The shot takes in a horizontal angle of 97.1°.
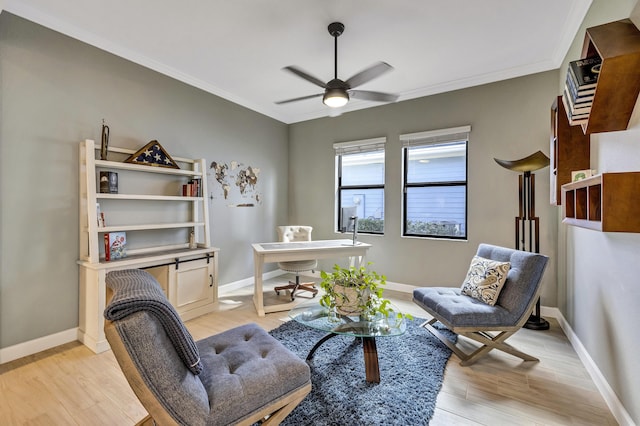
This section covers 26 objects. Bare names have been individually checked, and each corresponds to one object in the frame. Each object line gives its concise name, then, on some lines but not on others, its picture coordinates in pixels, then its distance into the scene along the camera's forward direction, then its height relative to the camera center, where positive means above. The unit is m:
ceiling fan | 2.31 +1.14
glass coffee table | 1.88 -0.79
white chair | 3.62 -0.66
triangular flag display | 2.89 +0.59
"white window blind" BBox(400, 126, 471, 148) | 3.58 +1.01
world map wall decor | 3.90 +0.42
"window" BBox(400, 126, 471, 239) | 3.69 +0.39
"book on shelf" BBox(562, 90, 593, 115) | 1.43 +0.55
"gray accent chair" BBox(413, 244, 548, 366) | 2.12 -0.76
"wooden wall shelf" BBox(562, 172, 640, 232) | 1.12 +0.04
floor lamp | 2.76 +0.12
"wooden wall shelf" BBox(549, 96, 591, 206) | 2.04 +0.46
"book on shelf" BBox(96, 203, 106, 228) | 2.59 -0.05
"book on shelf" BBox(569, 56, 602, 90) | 1.38 +0.70
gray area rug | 1.61 -1.16
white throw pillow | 2.27 -0.57
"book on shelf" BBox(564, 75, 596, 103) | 1.40 +0.60
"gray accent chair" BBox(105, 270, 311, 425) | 1.01 -0.70
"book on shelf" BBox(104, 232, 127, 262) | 2.62 -0.32
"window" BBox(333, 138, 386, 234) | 4.32 +0.48
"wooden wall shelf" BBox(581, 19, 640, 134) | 1.24 +0.62
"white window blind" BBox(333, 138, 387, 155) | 4.21 +1.03
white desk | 3.18 -0.49
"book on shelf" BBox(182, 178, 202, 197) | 3.37 +0.28
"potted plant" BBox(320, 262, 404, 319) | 2.00 -0.59
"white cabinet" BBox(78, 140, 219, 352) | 2.48 -0.23
